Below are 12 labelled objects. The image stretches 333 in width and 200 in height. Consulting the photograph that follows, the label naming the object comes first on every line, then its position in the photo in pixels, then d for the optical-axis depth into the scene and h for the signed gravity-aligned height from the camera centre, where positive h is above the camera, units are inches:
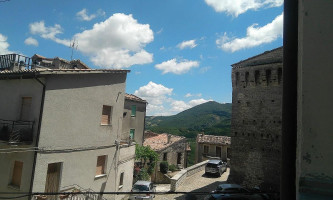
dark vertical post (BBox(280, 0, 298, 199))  99.8 +14.4
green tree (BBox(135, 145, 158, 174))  1033.5 -152.1
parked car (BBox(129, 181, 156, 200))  631.5 -186.6
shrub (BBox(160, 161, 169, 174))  1114.7 -206.0
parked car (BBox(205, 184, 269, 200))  485.0 -144.1
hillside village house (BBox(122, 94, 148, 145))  1034.7 +24.8
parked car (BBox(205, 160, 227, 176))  886.4 -153.8
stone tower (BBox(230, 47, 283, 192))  661.3 +31.6
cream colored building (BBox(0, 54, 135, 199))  439.5 -24.3
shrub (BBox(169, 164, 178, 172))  1182.9 -220.6
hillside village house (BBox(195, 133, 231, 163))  1441.9 -127.1
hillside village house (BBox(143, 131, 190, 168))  1227.7 -121.7
